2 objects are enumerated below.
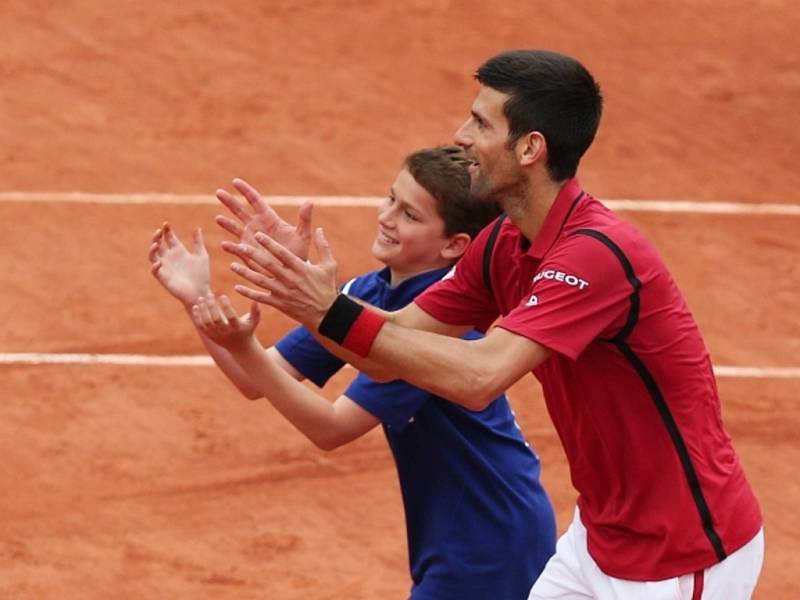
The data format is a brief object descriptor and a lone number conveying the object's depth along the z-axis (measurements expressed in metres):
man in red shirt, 10.00
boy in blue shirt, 12.00
